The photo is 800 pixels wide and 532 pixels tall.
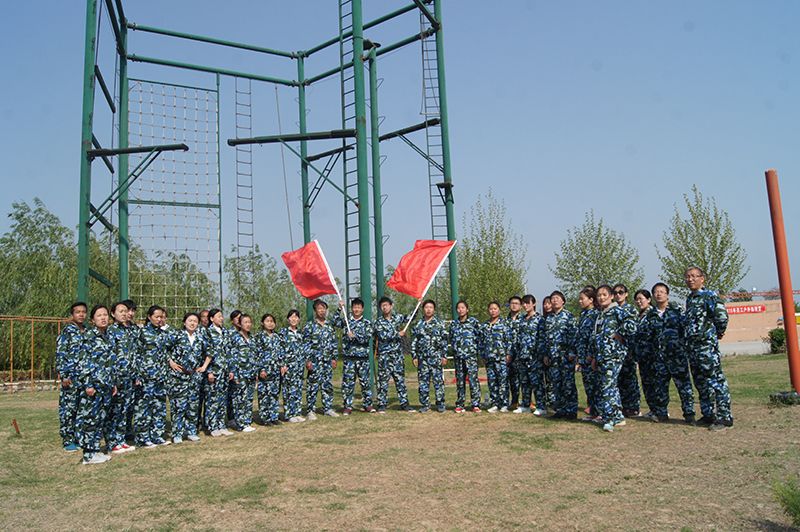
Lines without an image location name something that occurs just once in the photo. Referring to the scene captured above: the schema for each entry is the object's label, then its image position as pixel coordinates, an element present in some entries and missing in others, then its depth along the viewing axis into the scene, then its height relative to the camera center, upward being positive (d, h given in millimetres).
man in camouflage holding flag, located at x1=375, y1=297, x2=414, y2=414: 10430 -478
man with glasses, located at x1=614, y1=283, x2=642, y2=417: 8923 -1082
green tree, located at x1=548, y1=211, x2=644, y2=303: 34094 +2568
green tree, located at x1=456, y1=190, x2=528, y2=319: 27375 +1900
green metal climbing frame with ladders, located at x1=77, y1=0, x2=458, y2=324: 11008 +3468
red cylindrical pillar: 8934 +663
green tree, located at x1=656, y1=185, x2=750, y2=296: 29344 +2510
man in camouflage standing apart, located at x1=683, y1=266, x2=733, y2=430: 7746 -485
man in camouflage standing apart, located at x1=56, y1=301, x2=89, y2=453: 7449 -372
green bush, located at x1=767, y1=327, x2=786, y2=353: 20312 -1211
